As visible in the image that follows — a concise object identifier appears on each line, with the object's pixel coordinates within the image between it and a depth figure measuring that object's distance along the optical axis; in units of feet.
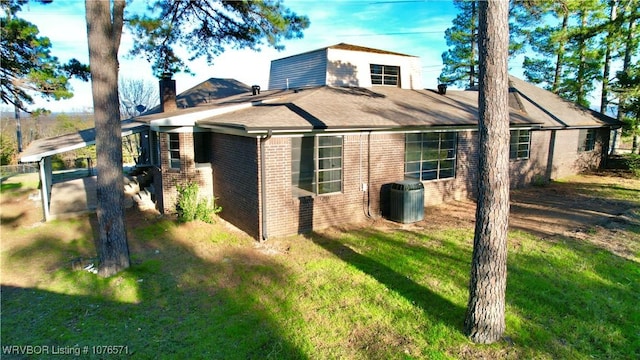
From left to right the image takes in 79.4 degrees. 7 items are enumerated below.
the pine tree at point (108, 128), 22.91
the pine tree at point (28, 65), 39.78
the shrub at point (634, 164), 56.95
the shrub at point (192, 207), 34.86
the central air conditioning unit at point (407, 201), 34.58
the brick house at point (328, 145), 30.68
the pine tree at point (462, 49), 94.79
